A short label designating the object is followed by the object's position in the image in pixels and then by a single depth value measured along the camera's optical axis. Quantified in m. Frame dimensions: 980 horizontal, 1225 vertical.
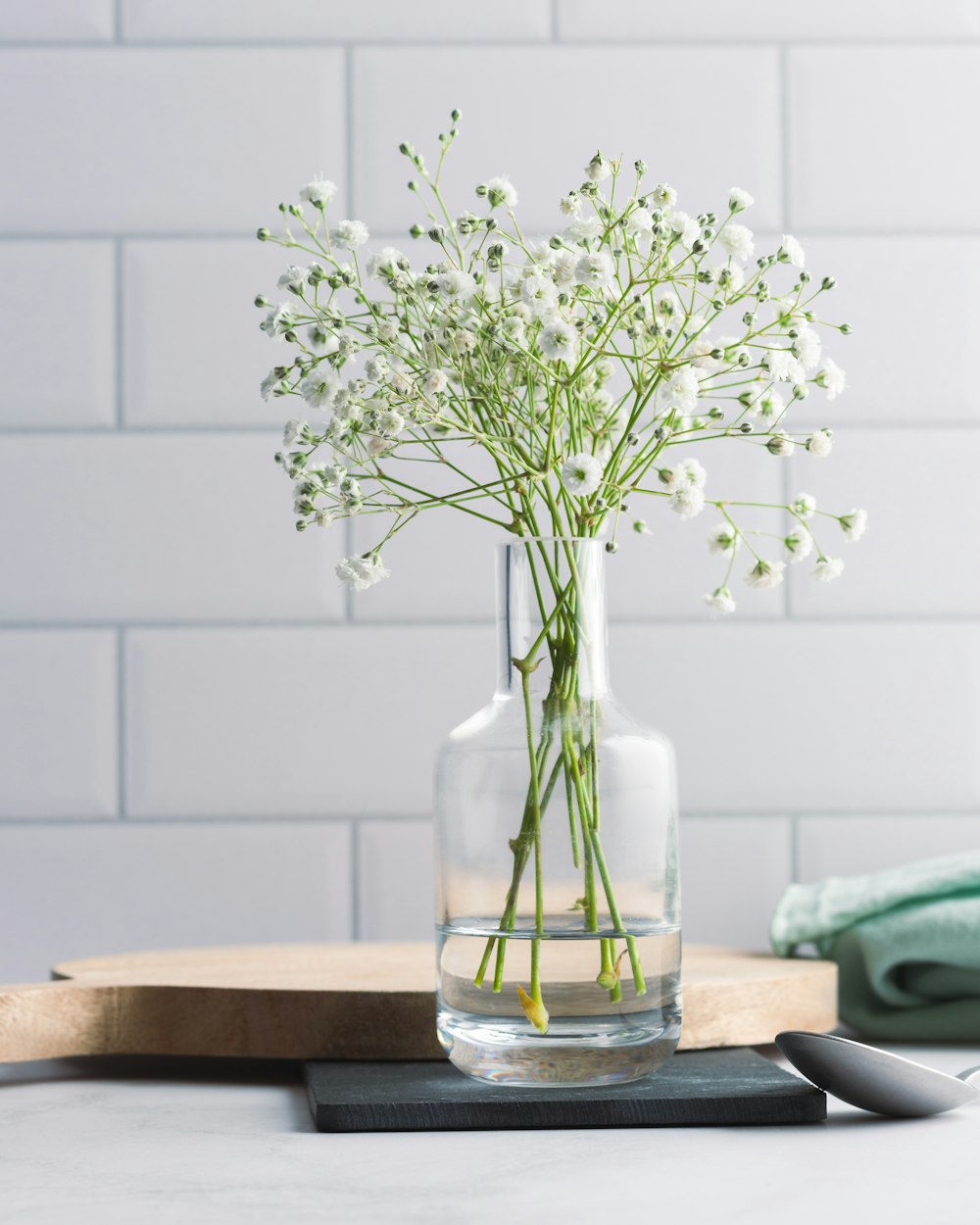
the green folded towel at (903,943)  0.98
